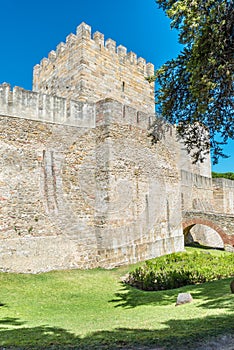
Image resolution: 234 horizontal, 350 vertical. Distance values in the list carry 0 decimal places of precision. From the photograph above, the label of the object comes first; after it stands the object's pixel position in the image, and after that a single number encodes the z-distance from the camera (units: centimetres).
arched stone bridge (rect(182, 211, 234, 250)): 1611
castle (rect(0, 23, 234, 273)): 923
